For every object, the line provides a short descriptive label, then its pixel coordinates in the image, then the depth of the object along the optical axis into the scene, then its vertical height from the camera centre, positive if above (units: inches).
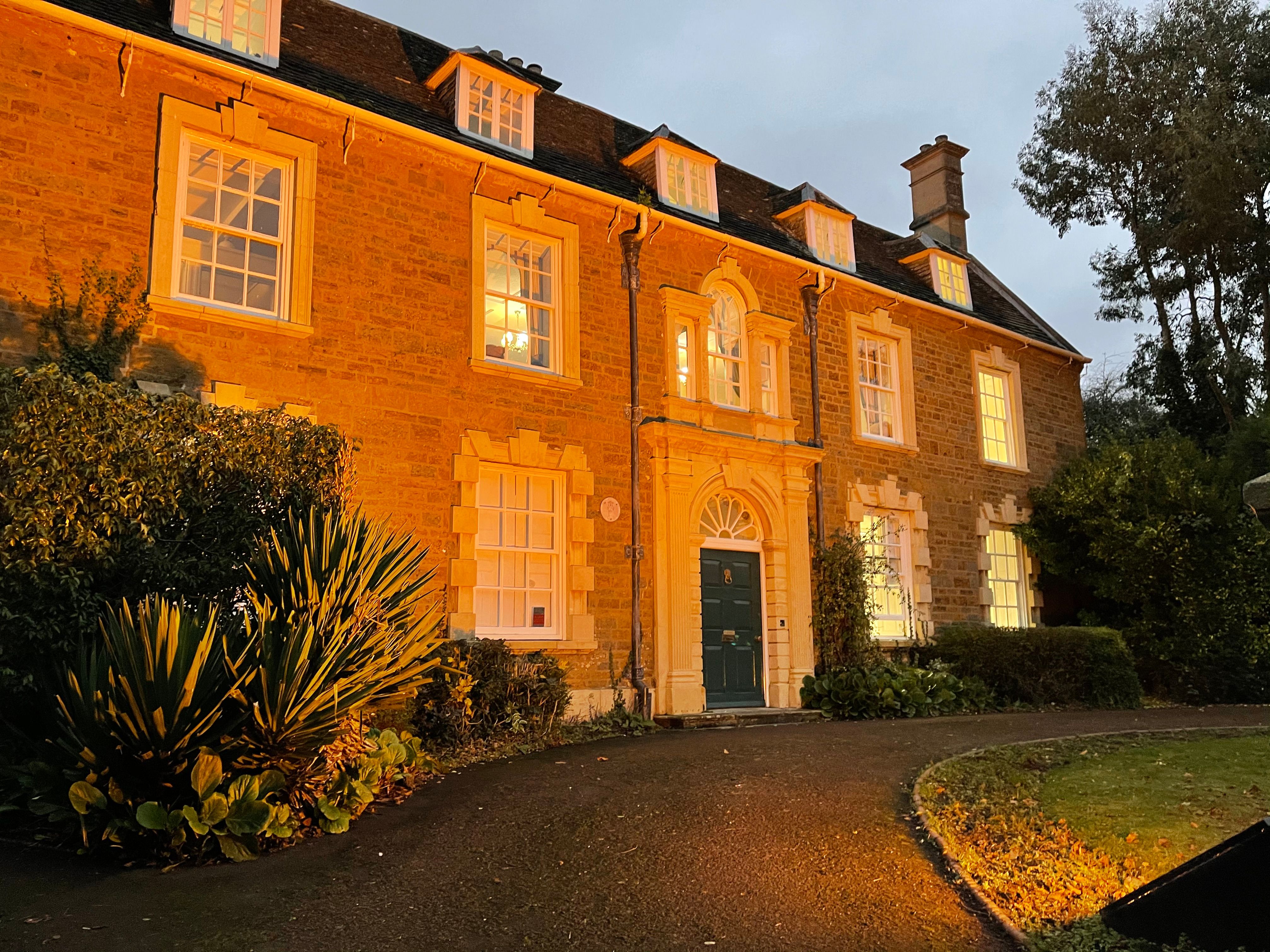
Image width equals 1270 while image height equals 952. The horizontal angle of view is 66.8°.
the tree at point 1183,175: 732.7 +367.8
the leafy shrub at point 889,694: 495.2 -32.8
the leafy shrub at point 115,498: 263.1 +41.4
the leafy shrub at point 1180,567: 577.0 +36.7
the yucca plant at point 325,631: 224.1 +1.3
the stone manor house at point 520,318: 369.7 +149.5
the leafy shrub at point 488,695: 364.8 -23.9
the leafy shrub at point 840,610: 533.0 +11.5
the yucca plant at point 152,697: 212.2 -13.1
